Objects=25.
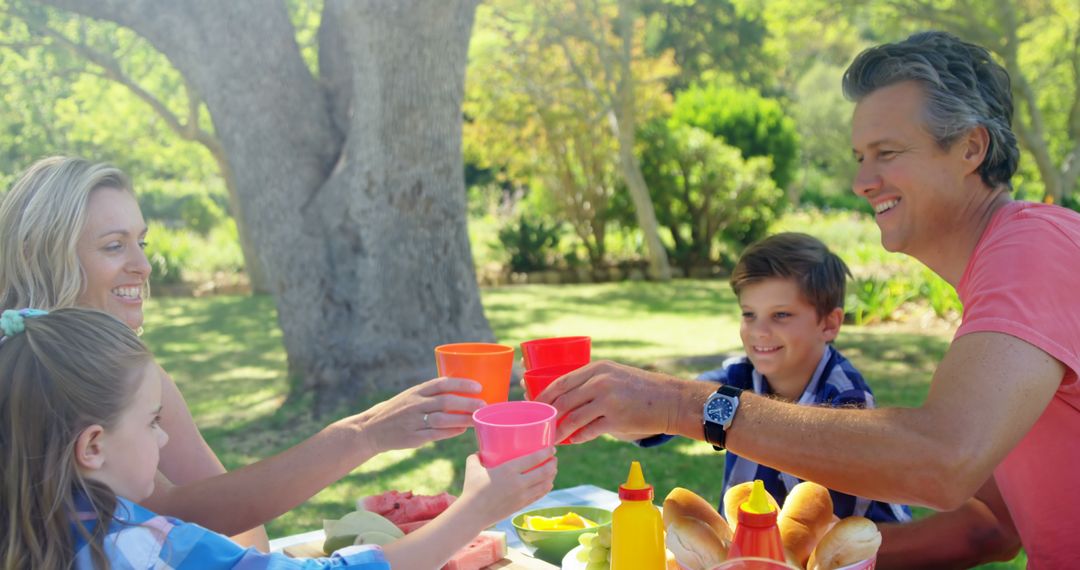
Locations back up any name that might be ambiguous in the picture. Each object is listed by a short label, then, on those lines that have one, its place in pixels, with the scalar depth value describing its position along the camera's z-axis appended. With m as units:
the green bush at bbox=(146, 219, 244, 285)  17.69
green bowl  2.55
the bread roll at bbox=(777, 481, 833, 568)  2.01
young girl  1.78
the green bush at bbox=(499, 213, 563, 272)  17.42
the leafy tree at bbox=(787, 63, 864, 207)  35.00
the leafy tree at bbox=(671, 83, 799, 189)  20.05
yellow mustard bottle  1.96
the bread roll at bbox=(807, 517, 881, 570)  1.87
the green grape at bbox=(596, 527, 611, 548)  2.18
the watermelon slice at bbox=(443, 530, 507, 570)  2.40
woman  2.33
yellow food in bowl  2.66
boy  3.27
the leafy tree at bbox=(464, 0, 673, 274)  18.08
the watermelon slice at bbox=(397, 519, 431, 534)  2.49
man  1.93
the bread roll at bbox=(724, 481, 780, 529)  2.19
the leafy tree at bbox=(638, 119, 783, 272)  17.66
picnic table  2.47
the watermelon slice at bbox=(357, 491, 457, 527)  2.56
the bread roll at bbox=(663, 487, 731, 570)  1.93
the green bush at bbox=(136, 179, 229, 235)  23.66
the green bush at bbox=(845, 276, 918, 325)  11.68
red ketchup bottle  1.79
